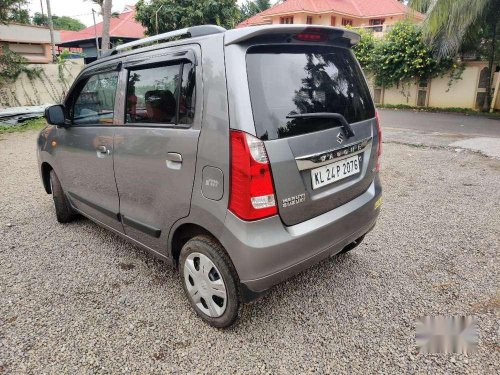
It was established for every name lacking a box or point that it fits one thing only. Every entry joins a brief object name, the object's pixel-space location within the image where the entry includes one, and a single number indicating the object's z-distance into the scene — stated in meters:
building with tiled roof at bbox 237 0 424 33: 28.56
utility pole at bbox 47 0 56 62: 23.57
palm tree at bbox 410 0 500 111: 11.97
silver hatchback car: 1.97
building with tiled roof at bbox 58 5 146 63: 32.44
